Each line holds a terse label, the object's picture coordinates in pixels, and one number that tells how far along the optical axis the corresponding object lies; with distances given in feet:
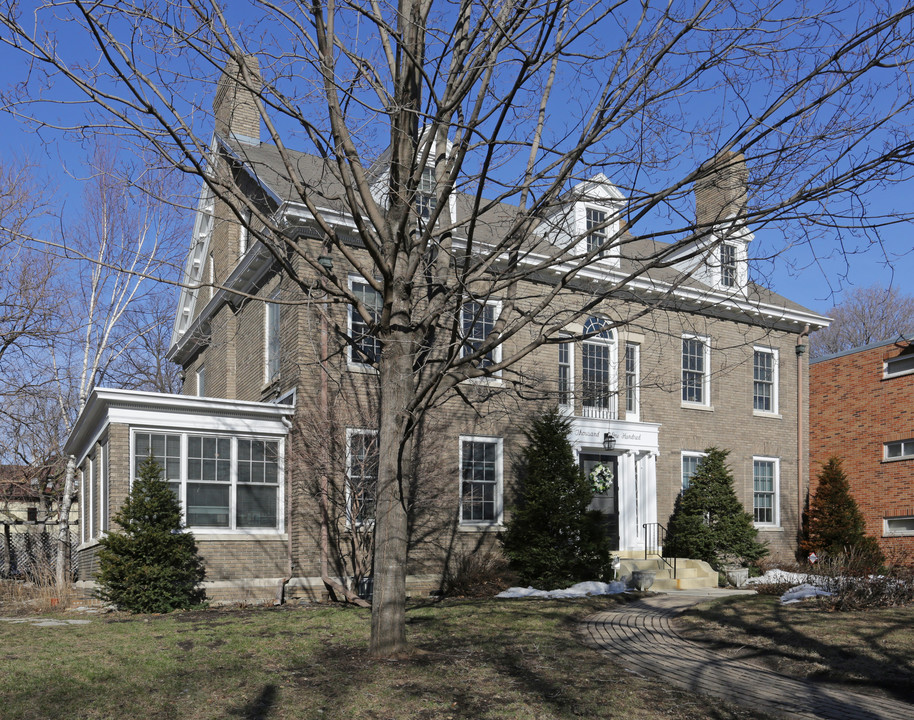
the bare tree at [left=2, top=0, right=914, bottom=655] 25.22
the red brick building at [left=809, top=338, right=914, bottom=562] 75.15
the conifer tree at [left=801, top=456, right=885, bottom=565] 70.13
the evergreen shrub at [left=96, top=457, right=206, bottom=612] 43.32
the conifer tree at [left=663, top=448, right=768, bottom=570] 64.39
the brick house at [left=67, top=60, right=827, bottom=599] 51.19
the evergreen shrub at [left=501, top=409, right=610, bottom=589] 53.06
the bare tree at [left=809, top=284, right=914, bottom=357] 133.28
